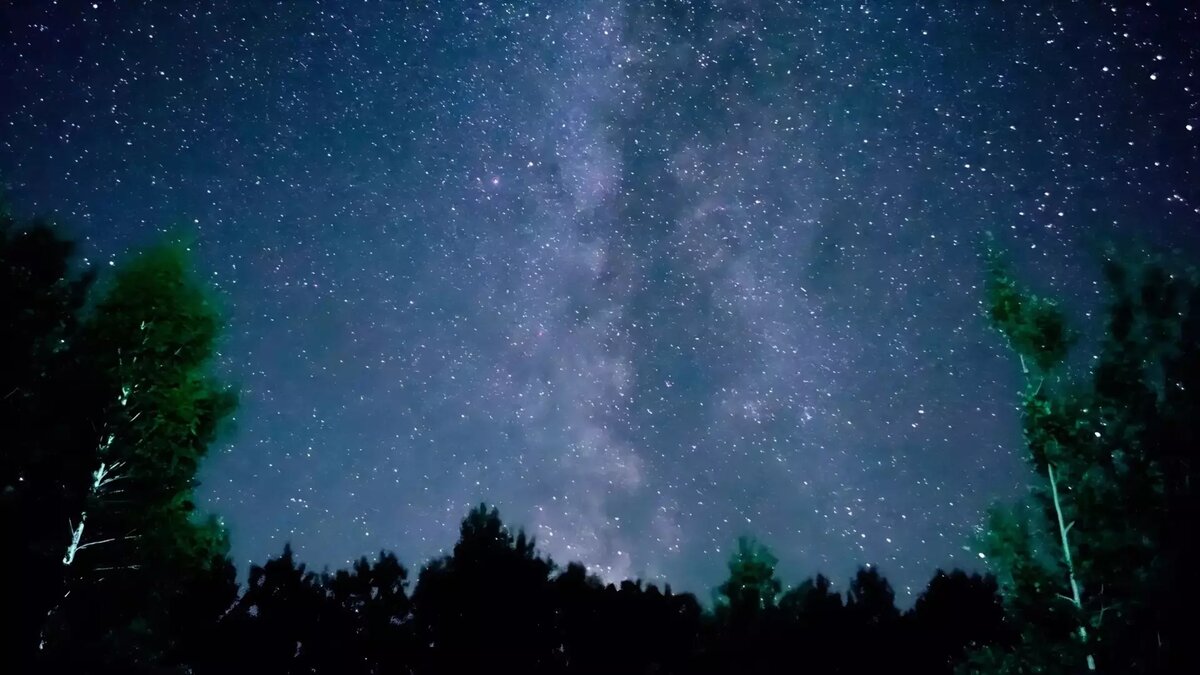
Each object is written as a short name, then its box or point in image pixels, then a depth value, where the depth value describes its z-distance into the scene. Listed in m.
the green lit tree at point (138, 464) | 11.07
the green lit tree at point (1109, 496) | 6.97
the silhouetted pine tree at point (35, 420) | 9.85
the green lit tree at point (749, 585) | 24.88
